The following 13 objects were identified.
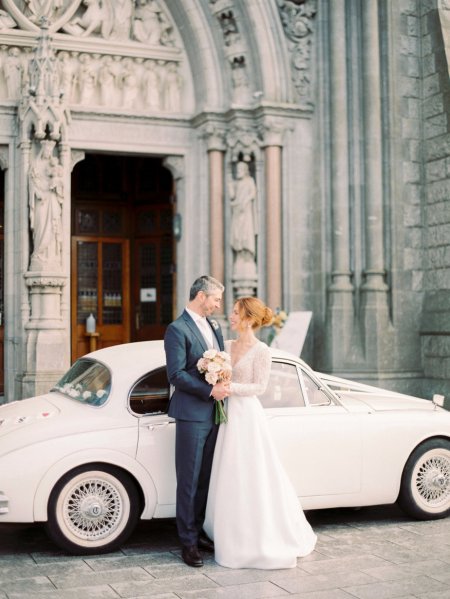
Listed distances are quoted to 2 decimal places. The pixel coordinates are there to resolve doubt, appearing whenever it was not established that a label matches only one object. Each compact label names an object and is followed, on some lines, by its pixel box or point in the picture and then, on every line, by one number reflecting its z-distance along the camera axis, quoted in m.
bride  6.30
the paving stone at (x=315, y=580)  5.79
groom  6.41
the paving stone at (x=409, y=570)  6.03
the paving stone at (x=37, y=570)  6.09
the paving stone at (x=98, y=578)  5.88
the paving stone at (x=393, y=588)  5.62
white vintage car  6.52
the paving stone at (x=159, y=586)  5.70
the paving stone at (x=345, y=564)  6.21
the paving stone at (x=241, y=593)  5.61
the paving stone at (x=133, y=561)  6.34
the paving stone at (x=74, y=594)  5.57
